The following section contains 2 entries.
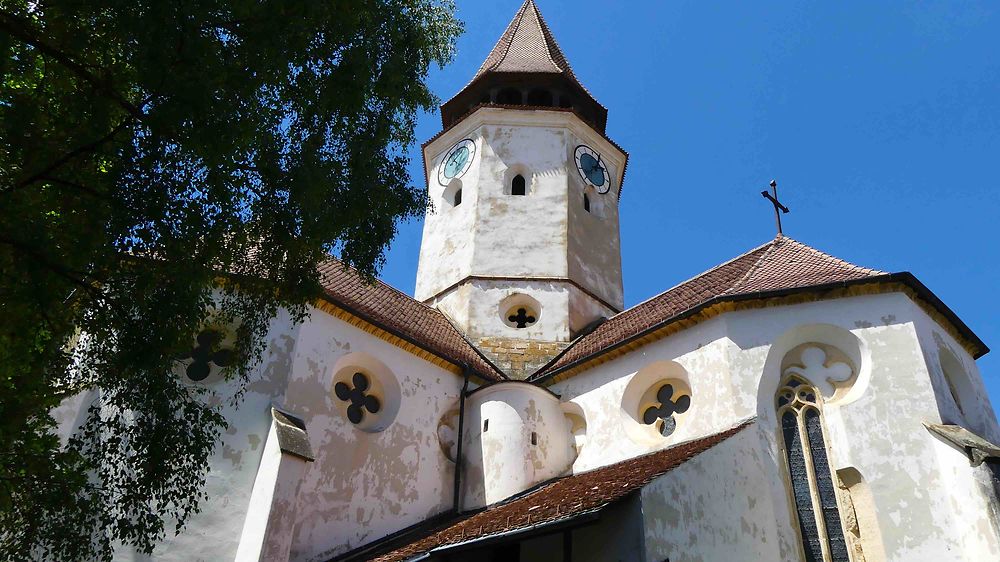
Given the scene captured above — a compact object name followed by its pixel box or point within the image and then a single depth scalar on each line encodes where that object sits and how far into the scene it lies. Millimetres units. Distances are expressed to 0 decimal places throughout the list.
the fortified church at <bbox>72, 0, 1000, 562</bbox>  9359
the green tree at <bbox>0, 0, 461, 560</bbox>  5660
